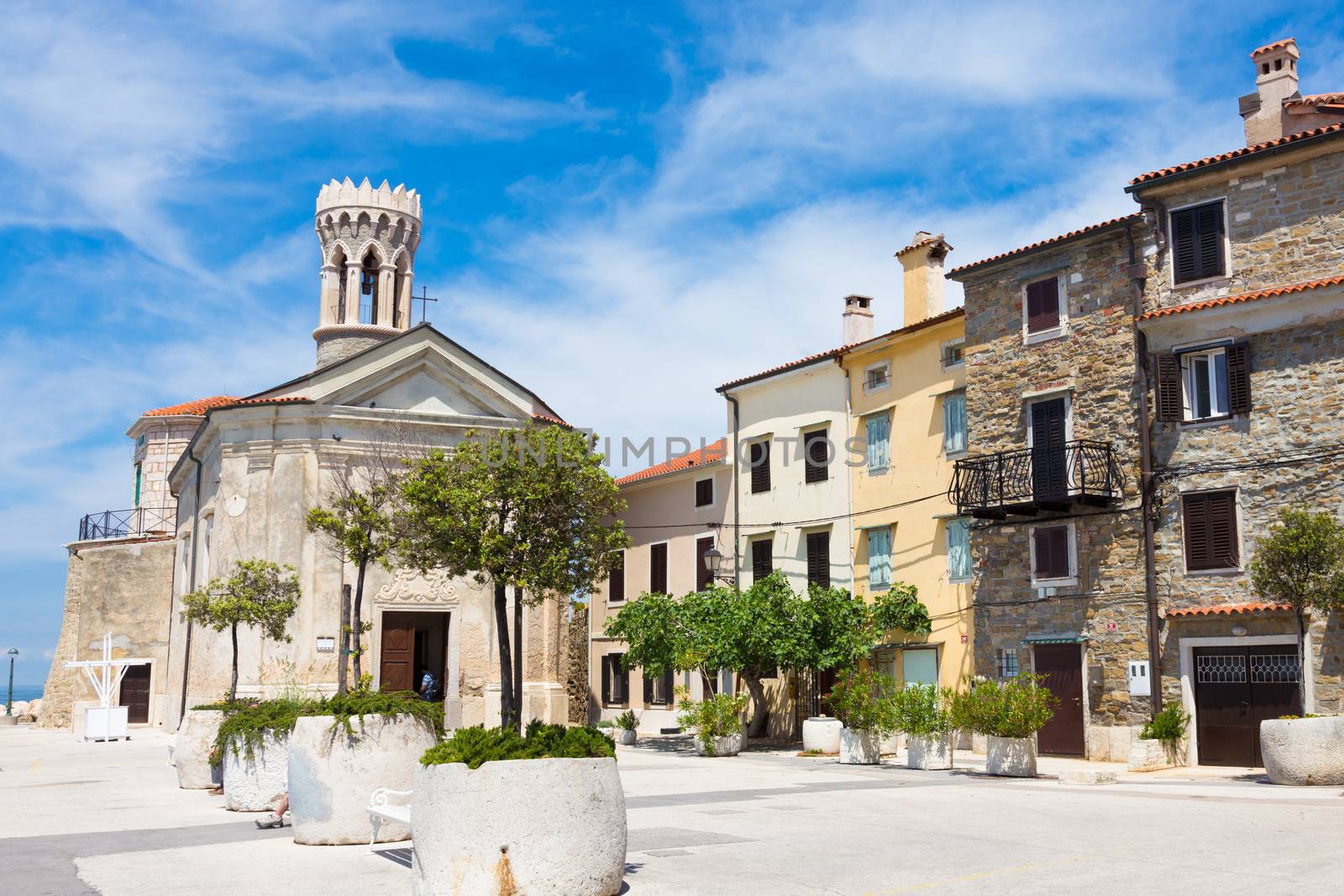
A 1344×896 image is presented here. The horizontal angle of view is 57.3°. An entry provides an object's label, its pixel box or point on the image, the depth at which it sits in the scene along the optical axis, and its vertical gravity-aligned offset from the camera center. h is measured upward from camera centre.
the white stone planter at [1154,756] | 22.09 -2.26
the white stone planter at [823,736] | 27.00 -2.31
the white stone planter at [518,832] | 8.54 -1.42
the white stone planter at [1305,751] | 17.67 -1.73
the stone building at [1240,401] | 21.59 +4.16
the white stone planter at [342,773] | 12.20 -1.44
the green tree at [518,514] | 15.12 +1.47
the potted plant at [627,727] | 32.88 -2.63
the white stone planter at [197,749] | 18.72 -1.83
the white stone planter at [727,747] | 27.88 -2.63
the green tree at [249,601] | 25.33 +0.56
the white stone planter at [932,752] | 22.58 -2.22
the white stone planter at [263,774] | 14.91 -1.76
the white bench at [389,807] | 11.49 -1.72
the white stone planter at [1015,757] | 20.78 -2.15
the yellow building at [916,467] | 28.28 +3.97
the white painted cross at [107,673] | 40.66 -1.54
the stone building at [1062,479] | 24.09 +3.05
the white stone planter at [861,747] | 24.09 -2.30
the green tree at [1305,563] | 18.73 +1.03
